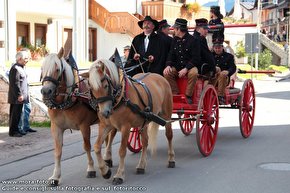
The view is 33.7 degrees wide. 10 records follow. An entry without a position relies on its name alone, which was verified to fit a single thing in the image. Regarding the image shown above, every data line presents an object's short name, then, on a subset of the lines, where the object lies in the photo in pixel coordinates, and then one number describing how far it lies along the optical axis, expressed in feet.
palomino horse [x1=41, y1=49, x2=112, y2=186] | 21.01
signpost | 96.89
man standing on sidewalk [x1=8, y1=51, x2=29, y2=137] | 34.65
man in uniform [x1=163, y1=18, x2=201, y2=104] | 28.91
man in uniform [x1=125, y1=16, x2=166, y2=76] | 28.81
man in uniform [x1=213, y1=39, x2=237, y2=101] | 34.78
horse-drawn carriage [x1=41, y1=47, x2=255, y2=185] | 20.86
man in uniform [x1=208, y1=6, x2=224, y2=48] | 36.47
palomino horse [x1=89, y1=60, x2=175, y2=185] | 20.79
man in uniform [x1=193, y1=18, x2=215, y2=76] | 30.12
